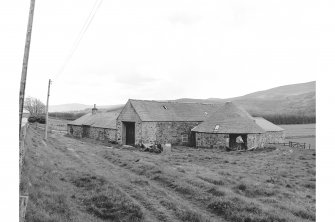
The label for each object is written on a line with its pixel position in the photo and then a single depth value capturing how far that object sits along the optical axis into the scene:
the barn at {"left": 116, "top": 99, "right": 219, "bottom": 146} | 34.76
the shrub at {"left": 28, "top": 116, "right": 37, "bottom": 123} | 58.27
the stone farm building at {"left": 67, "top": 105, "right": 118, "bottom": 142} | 40.63
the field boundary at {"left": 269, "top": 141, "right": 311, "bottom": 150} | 30.33
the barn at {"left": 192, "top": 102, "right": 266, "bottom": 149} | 32.41
